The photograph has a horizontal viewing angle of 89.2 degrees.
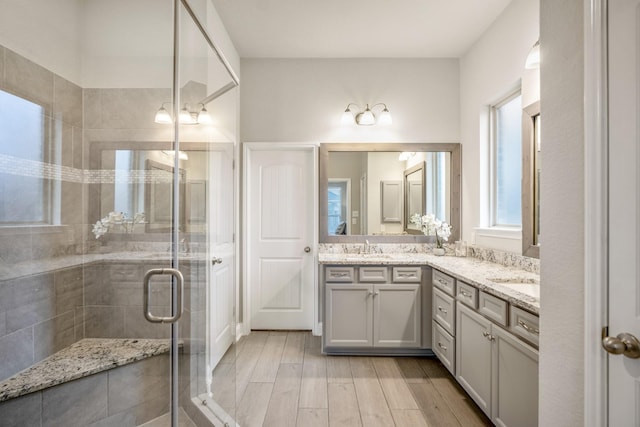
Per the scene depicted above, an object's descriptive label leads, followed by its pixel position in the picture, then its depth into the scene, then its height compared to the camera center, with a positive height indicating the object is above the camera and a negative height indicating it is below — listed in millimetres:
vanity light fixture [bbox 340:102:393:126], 3359 +1019
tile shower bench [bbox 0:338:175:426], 1138 -672
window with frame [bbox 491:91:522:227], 2650 +465
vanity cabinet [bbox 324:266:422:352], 2820 -844
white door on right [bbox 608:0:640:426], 892 +40
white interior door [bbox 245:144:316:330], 3504 -257
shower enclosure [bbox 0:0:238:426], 1185 +15
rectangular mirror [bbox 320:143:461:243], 3439 +250
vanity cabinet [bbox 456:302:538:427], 1515 -844
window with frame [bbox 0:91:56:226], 1144 +183
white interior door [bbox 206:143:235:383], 1904 -266
